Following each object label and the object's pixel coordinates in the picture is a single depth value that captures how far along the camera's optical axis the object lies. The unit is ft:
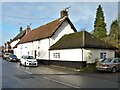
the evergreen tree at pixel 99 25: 101.92
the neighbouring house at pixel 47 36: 58.55
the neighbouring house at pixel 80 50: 43.95
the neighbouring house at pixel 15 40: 108.76
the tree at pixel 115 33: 77.84
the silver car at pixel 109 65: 36.76
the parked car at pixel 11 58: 76.85
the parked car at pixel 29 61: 49.99
